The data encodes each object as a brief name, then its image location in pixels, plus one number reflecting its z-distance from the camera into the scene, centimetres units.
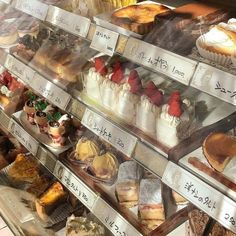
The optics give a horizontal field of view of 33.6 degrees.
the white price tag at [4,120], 230
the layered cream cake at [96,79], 170
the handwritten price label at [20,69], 199
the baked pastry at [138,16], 142
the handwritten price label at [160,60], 116
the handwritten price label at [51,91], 172
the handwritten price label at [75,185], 167
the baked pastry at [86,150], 189
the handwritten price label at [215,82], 106
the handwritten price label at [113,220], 150
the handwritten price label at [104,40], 139
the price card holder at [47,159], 190
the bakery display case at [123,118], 120
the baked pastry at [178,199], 156
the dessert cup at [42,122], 210
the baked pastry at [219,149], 119
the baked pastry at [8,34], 234
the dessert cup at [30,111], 220
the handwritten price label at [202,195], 107
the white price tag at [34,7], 174
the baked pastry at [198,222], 138
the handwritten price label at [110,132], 139
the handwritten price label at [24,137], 201
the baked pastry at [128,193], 165
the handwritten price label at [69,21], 151
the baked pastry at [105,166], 179
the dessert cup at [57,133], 200
